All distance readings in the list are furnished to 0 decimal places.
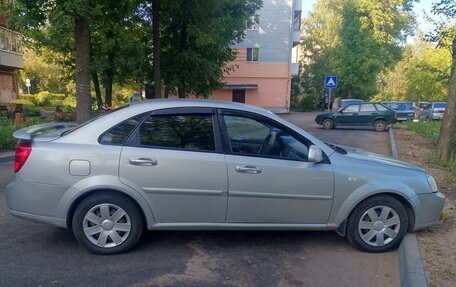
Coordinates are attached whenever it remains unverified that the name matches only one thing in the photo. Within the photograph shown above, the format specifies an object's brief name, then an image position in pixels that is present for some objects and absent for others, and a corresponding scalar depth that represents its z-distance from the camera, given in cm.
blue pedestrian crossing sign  1996
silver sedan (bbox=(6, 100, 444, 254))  376
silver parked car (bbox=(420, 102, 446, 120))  2741
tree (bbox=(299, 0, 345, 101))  4453
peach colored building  3331
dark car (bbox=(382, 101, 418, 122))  2411
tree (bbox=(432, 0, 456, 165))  942
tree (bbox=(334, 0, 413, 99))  3784
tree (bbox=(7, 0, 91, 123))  798
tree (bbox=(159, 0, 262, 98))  1278
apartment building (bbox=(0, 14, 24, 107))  2592
